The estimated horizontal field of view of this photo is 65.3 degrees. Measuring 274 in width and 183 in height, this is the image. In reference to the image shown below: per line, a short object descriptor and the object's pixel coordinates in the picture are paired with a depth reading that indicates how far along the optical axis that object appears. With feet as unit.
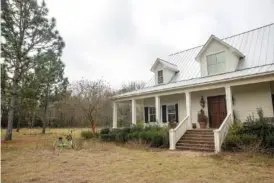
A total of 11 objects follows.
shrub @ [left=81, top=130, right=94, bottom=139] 60.59
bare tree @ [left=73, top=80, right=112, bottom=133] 72.23
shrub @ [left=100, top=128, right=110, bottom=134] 57.41
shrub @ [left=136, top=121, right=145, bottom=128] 49.06
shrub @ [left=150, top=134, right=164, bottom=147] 40.49
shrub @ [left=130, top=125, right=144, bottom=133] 48.15
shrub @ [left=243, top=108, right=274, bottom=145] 31.09
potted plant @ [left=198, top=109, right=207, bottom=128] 44.88
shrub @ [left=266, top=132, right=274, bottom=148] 29.54
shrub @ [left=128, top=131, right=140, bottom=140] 45.34
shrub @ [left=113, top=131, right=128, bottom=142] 49.37
